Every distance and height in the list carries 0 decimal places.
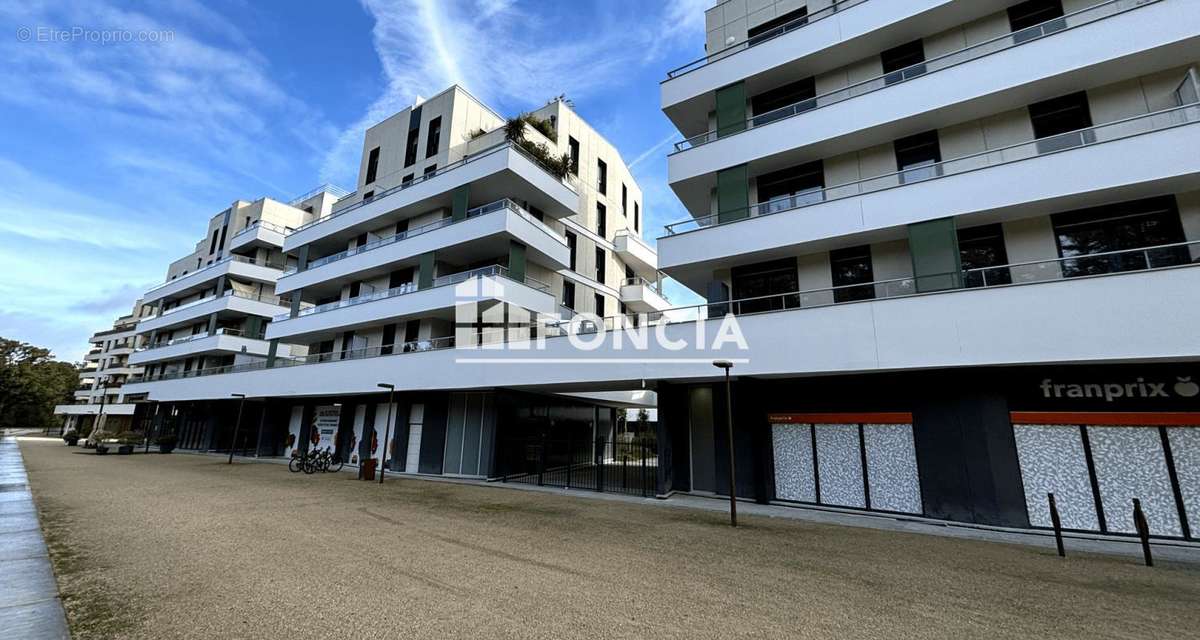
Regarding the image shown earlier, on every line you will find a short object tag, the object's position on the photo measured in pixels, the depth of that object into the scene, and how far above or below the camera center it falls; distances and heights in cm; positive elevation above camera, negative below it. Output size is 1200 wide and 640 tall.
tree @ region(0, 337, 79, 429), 6550 +466
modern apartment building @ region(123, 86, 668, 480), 2031 +686
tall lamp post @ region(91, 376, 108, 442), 5058 +252
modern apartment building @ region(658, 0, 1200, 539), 1034 +451
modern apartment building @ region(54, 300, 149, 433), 5303 +476
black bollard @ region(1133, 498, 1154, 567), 803 -173
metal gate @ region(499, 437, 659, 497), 1657 -202
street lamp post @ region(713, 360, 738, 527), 1087 -162
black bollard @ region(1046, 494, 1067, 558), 863 -182
